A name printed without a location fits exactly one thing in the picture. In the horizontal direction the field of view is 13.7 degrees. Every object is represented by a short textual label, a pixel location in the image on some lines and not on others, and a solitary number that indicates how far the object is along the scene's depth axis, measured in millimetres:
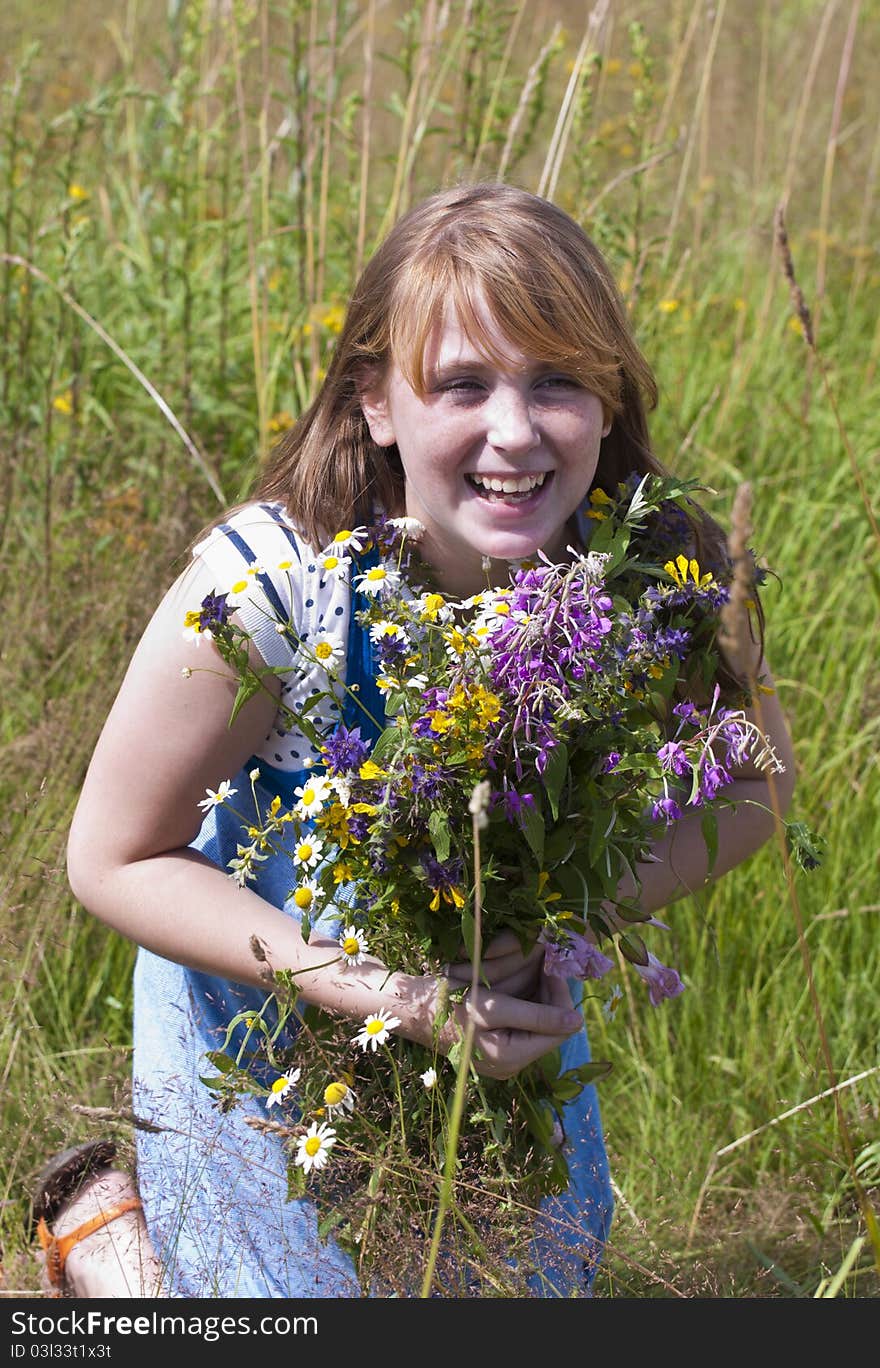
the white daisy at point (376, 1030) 2344
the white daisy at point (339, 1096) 2366
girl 2446
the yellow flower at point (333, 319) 3277
